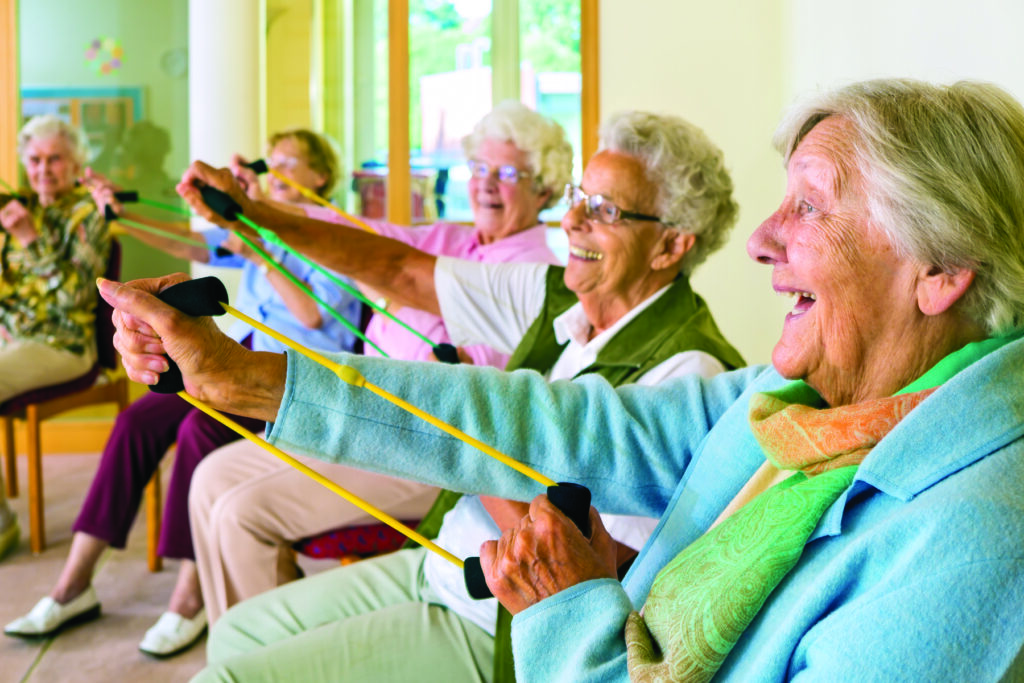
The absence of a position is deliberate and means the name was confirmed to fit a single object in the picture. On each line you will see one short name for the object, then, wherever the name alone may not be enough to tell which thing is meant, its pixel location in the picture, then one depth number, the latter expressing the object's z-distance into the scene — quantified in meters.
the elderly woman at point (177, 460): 2.63
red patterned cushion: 2.08
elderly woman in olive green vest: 1.46
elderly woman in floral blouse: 3.45
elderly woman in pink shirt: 2.09
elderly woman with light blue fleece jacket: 0.76
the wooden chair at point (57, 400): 3.27
